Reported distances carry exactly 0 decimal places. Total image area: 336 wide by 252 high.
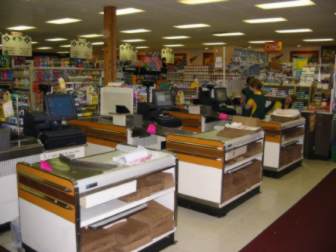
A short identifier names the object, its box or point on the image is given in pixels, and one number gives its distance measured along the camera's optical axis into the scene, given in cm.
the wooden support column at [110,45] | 697
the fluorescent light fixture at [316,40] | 1362
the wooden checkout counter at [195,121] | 625
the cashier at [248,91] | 610
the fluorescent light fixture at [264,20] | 860
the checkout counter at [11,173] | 320
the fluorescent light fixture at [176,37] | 1307
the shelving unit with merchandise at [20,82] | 631
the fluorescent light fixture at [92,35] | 1284
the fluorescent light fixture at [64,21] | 921
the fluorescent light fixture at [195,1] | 667
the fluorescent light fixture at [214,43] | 1515
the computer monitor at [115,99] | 477
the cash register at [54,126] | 363
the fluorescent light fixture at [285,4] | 658
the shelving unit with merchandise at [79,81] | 614
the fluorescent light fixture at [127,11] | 750
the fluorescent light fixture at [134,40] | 1441
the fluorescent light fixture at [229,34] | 1167
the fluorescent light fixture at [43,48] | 1982
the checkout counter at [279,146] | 546
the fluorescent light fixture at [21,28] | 1085
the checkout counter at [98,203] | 243
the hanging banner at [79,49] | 1030
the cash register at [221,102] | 723
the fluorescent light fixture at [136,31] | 1107
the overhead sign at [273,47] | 990
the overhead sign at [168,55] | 1473
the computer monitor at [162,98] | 547
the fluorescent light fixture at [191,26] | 990
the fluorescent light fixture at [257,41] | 1420
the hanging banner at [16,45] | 941
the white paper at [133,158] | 282
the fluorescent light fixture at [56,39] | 1473
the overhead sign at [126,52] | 1210
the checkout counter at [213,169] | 384
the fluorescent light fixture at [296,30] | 1057
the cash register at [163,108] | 516
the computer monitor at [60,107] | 375
